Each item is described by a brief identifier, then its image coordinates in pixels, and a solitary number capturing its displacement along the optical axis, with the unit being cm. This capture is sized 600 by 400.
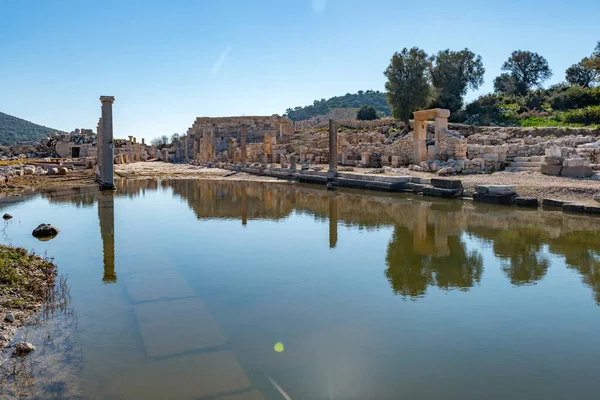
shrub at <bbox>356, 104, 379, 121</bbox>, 5881
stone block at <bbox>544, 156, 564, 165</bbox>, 1773
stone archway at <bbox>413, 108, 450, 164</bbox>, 2406
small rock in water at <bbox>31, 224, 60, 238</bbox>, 1016
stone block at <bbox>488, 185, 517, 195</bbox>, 1482
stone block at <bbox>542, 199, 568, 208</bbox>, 1343
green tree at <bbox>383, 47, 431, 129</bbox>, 4072
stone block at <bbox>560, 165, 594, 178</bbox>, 1700
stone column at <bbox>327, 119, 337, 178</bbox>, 2283
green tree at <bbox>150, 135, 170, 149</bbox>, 8172
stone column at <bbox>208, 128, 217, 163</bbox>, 4380
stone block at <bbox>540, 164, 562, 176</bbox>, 1764
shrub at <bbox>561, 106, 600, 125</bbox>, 3336
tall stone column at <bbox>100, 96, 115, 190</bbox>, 2039
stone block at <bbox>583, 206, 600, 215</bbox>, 1234
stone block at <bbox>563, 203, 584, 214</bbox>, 1273
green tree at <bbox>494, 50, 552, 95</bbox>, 5891
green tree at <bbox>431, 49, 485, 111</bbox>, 4666
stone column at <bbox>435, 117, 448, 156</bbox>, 2422
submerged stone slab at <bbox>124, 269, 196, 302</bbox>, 632
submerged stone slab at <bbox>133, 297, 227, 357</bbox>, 478
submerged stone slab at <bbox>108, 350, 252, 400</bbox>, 394
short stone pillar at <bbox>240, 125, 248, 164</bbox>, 3588
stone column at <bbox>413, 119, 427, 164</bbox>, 2466
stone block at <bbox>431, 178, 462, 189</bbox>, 1642
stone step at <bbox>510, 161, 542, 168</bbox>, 1938
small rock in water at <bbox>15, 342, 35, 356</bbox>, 452
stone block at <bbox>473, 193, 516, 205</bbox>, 1473
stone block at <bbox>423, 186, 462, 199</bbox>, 1634
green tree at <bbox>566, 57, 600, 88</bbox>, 5231
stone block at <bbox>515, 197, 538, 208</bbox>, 1407
